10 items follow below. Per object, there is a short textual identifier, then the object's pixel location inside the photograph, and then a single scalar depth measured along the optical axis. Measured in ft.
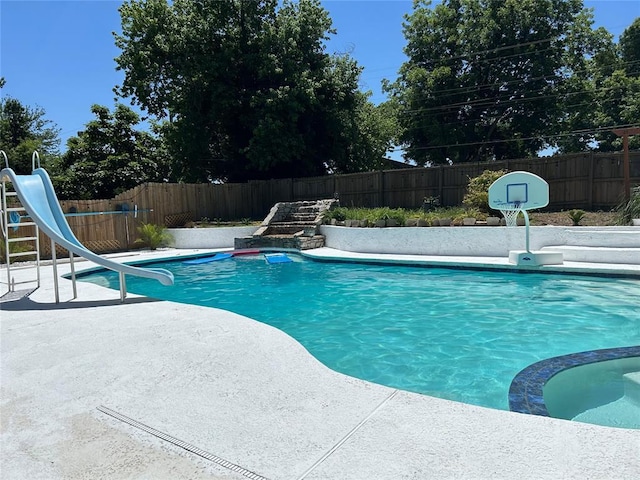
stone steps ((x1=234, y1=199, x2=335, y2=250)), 48.60
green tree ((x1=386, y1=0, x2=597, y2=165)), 75.61
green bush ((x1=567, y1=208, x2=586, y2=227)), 36.60
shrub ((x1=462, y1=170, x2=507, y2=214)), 40.91
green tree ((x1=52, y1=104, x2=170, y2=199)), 71.56
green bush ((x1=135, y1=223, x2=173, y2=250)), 51.11
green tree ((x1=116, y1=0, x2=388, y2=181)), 63.72
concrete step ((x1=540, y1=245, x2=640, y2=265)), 30.16
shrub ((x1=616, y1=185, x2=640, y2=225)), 35.09
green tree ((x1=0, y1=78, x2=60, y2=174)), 77.05
